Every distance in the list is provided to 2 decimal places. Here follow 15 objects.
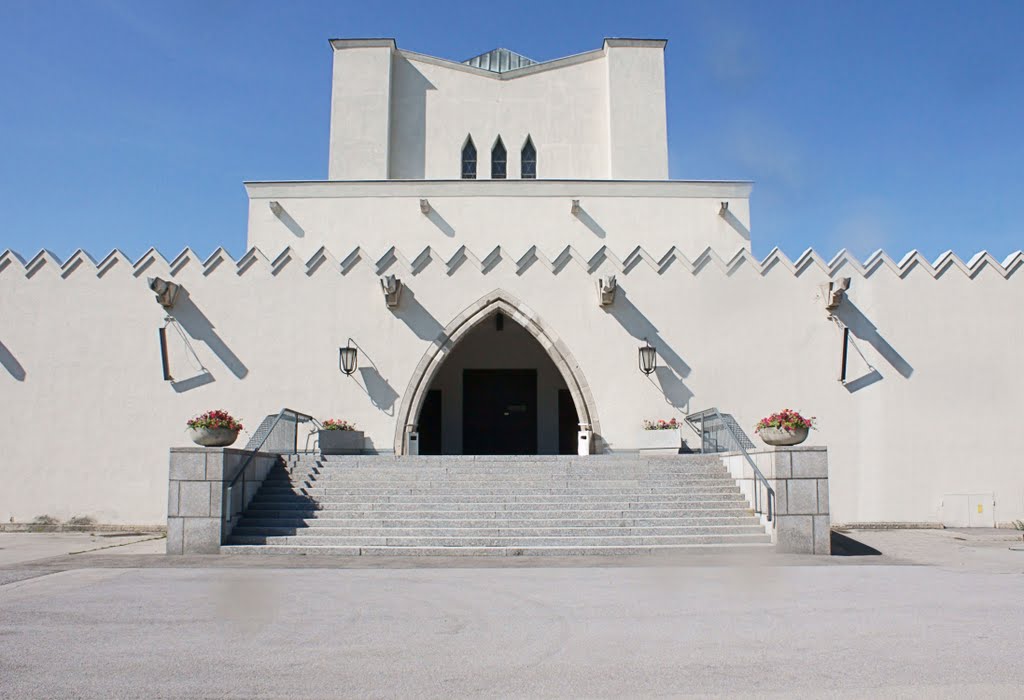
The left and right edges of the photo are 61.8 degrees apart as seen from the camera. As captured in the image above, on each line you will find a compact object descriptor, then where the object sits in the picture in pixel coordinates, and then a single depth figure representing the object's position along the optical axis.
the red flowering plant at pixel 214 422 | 12.69
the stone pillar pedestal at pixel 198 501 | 12.09
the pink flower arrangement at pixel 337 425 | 17.20
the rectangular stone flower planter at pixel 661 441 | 16.97
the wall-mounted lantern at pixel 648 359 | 18.03
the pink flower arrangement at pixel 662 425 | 17.44
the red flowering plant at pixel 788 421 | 12.69
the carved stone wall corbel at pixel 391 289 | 18.11
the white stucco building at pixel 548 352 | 17.50
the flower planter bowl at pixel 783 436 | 12.70
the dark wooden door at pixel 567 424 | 22.05
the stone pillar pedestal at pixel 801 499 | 12.21
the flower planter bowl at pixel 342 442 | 16.62
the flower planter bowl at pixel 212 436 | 12.70
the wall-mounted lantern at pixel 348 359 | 18.02
